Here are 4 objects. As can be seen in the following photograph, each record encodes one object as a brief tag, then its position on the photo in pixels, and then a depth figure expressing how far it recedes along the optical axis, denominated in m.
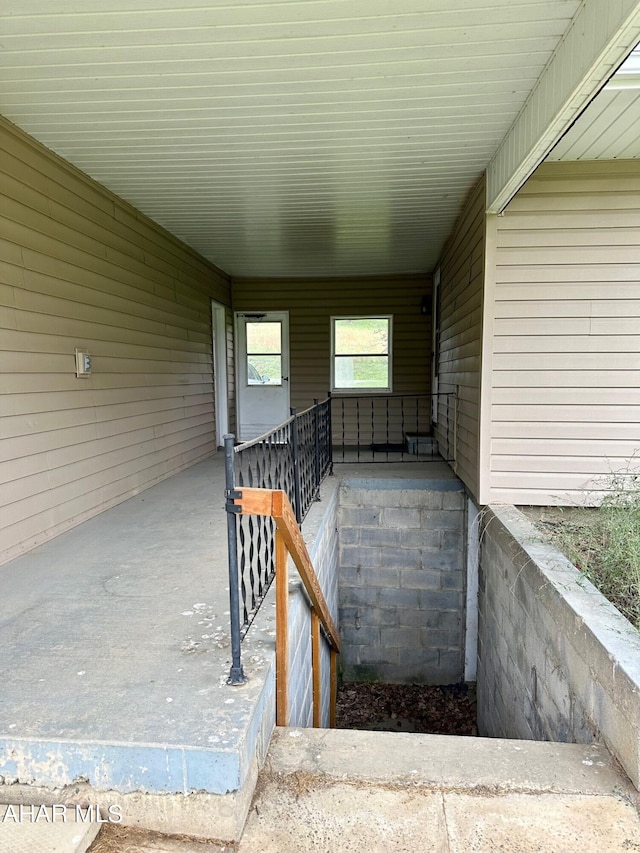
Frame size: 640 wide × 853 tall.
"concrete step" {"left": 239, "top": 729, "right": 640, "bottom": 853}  1.31
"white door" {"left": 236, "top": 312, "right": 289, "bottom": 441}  7.32
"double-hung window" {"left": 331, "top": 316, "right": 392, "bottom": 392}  7.16
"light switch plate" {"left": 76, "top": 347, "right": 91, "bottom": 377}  3.39
